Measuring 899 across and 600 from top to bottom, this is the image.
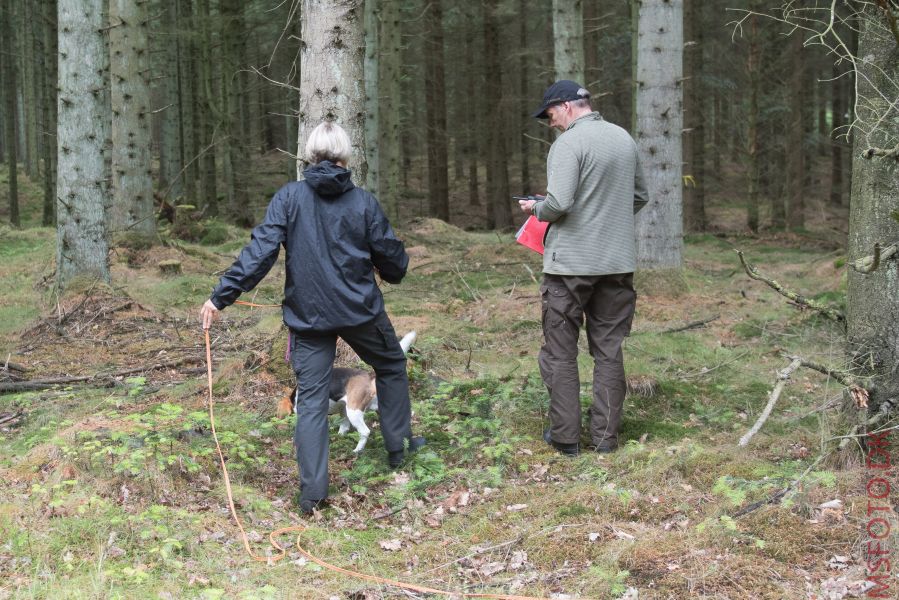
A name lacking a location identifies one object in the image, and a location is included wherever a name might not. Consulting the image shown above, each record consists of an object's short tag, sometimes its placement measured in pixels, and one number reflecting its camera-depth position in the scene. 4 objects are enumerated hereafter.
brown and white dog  5.05
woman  4.21
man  4.74
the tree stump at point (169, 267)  11.55
